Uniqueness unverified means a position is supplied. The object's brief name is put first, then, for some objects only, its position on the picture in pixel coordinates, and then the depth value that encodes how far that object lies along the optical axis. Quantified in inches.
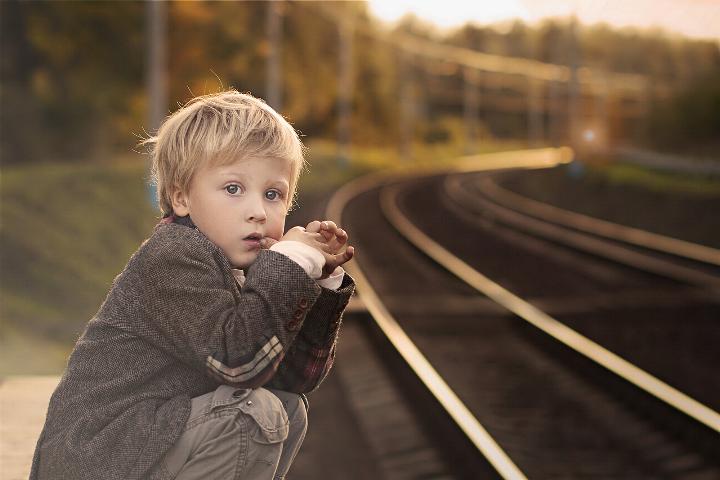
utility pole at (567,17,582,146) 1262.3
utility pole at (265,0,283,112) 1316.4
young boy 106.7
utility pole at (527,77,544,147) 5171.8
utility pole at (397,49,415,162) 2381.2
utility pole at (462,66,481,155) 2970.0
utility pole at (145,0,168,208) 686.5
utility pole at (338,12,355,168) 1822.1
